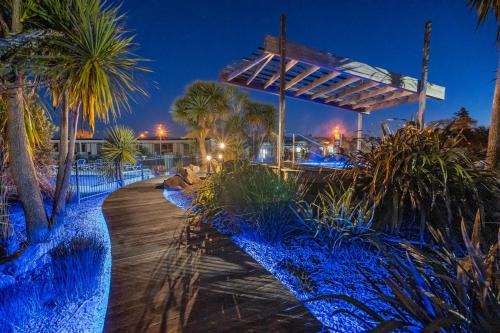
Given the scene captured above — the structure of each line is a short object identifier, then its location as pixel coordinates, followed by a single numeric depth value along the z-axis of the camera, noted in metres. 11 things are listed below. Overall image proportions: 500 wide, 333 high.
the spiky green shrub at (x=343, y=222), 2.83
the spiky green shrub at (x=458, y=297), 1.10
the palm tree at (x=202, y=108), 11.40
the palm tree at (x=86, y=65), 3.33
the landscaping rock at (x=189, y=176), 8.09
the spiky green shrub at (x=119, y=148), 8.97
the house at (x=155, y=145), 26.02
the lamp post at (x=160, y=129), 23.88
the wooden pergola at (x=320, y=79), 4.84
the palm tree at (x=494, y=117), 3.95
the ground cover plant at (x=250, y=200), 3.38
